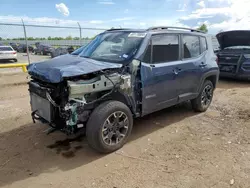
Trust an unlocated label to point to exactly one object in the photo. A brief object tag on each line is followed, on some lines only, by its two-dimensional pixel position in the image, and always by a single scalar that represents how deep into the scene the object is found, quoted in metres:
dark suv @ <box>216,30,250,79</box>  8.54
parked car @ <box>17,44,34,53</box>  33.16
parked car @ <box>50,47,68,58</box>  17.41
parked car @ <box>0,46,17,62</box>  18.28
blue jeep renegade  3.30
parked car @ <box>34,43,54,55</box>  28.63
